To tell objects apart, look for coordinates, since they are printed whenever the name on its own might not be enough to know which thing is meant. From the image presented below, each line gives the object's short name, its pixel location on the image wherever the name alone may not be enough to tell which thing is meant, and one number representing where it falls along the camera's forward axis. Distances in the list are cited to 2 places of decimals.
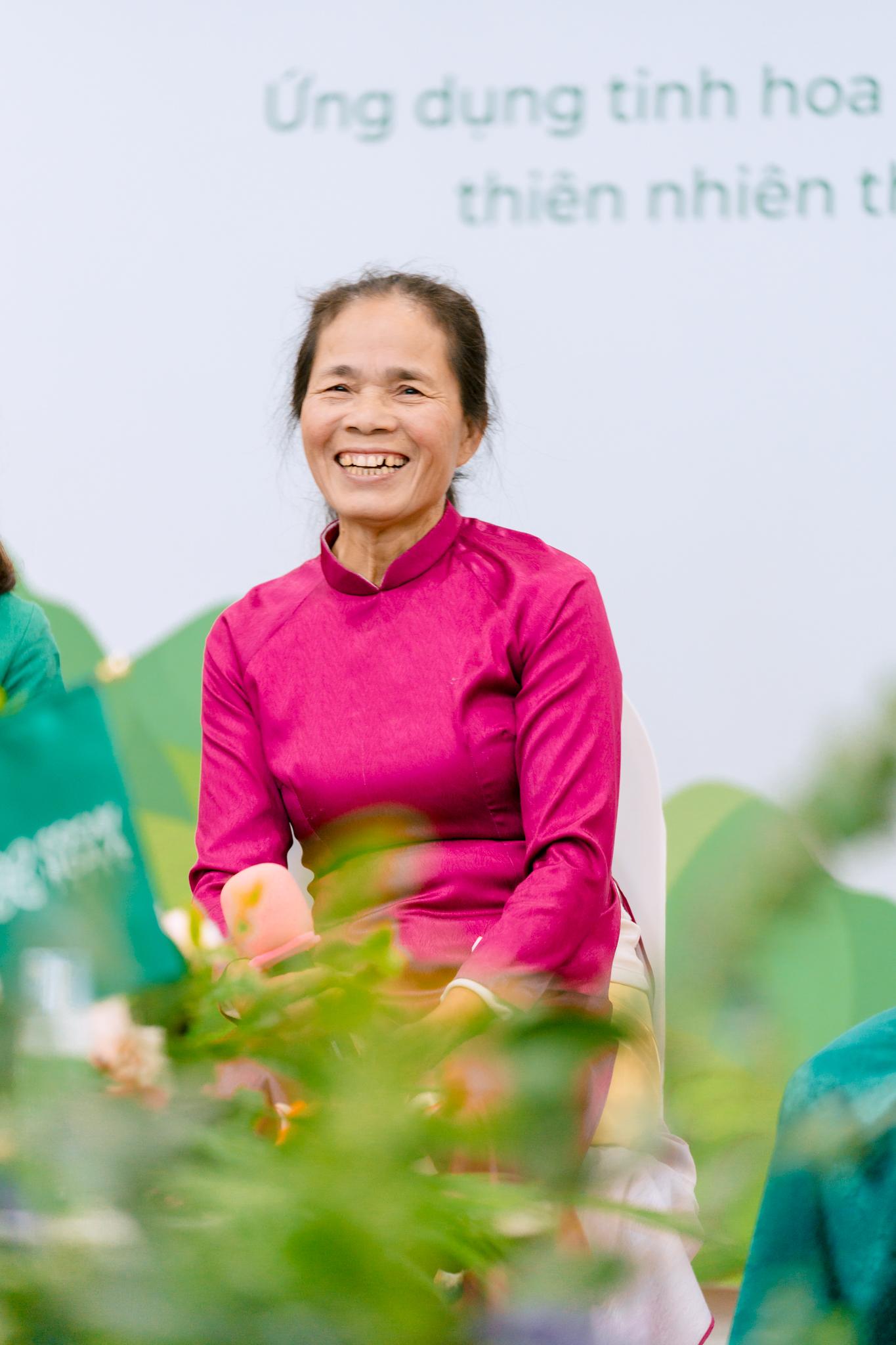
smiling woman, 4.78
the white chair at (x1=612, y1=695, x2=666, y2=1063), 4.91
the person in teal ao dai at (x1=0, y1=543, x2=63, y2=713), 5.16
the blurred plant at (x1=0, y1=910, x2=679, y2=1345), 1.19
